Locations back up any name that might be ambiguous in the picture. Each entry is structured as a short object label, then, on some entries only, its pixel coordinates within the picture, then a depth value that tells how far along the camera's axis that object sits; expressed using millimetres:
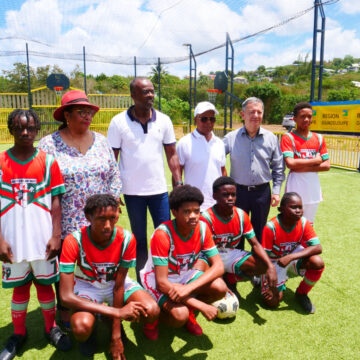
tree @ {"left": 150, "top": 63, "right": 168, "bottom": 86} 42594
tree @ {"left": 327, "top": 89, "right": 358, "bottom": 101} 36438
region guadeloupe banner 10797
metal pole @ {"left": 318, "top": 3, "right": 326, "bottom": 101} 11242
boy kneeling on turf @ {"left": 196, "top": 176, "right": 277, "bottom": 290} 3230
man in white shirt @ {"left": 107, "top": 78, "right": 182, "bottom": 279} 3258
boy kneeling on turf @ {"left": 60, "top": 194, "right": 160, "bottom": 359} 2475
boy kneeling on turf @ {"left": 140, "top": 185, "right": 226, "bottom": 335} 2719
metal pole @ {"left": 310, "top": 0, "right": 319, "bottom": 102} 11271
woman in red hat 2709
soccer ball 3081
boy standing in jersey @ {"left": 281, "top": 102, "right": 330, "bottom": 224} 3835
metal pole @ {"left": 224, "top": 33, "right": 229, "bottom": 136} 17081
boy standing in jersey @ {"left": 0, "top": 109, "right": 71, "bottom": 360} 2471
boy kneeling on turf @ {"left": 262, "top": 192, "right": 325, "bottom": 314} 3326
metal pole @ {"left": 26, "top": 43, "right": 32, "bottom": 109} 20734
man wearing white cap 3656
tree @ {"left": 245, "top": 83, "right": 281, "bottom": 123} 37781
